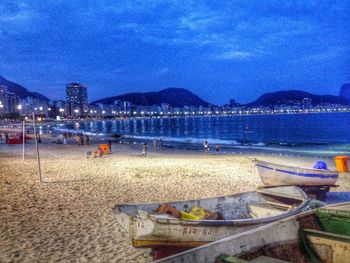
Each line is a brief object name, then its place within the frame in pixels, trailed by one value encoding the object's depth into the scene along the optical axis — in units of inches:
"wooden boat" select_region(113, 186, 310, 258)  222.7
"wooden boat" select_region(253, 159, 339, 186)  463.4
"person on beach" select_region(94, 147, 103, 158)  985.5
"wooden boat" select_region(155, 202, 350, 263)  178.4
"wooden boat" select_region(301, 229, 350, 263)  197.5
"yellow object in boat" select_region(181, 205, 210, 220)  263.1
